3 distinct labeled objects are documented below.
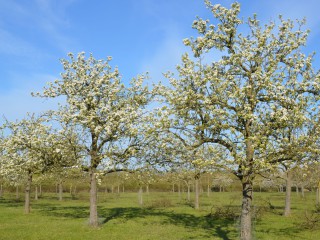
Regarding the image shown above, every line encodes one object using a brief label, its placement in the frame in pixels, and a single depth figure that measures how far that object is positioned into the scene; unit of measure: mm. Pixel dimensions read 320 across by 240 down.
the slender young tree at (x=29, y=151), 27891
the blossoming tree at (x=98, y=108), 26766
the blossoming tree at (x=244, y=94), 17203
